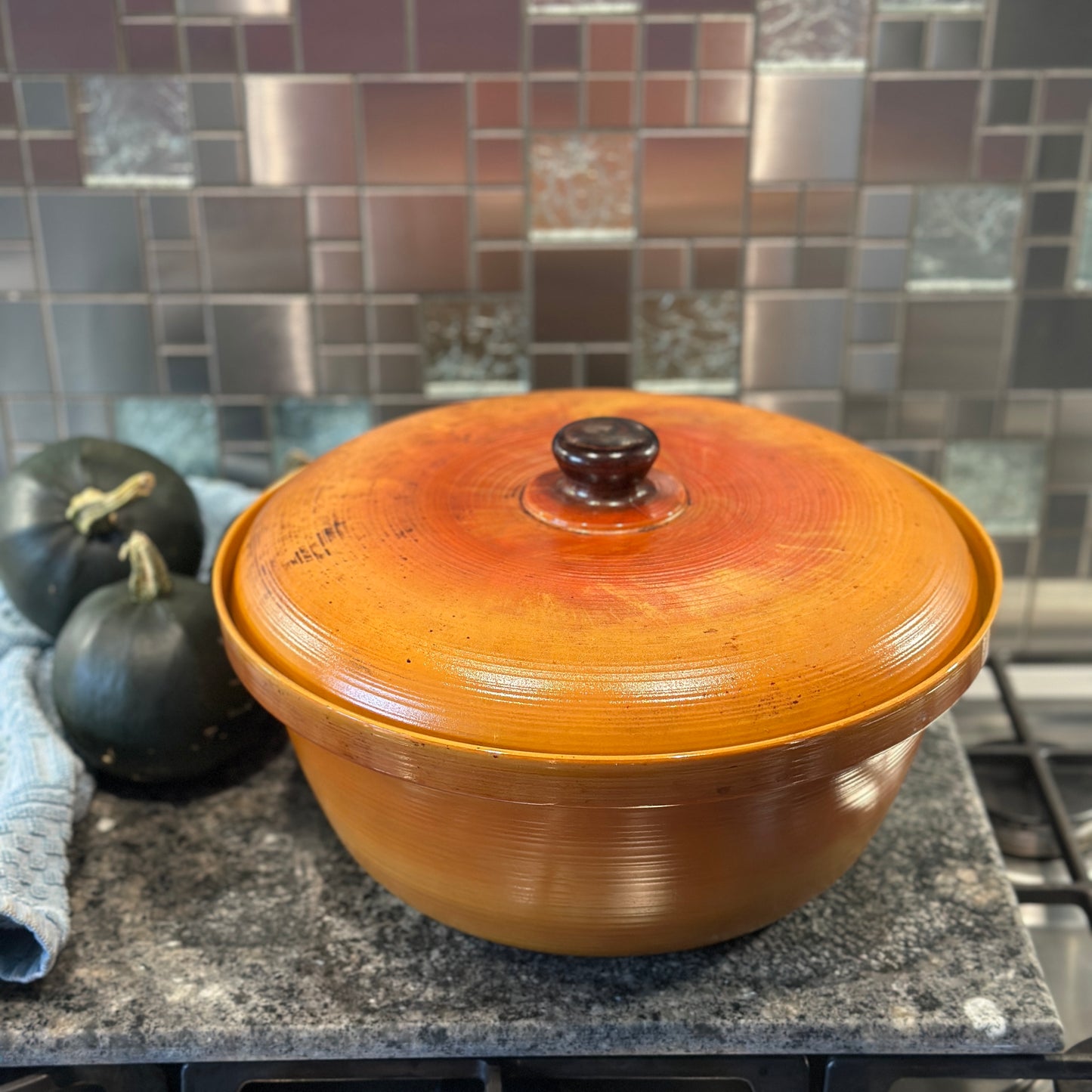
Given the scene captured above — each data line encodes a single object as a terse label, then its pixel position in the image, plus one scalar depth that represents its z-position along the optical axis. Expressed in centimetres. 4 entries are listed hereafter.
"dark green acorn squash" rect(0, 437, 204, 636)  105
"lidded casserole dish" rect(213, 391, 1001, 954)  63
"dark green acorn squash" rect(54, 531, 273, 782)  91
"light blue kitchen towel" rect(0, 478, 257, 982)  77
